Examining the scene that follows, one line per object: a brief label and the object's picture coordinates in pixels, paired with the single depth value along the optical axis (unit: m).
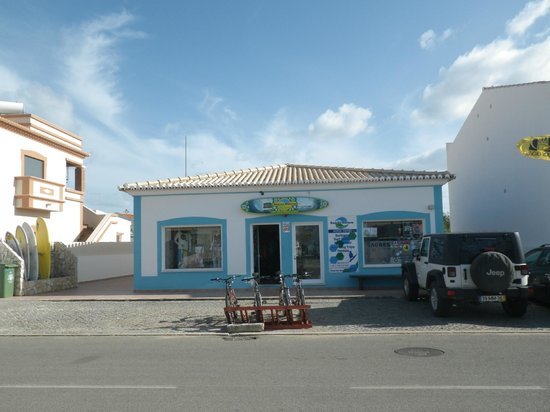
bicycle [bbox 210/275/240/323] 10.76
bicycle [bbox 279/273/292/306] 11.01
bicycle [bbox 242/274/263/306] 10.87
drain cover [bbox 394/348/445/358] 7.70
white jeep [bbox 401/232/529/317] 10.33
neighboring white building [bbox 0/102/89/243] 21.02
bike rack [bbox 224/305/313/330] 10.56
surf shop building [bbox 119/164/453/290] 16.67
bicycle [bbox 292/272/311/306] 11.12
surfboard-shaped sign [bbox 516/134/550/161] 17.41
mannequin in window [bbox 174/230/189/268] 17.61
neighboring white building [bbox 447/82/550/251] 17.70
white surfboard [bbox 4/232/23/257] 18.33
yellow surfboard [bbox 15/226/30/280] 18.68
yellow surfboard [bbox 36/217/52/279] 19.50
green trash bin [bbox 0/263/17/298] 16.59
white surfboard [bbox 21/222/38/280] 18.81
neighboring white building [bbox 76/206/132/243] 28.11
